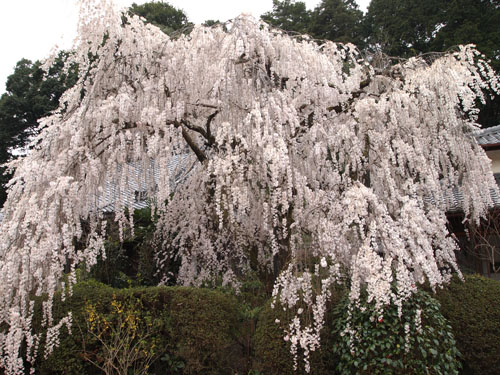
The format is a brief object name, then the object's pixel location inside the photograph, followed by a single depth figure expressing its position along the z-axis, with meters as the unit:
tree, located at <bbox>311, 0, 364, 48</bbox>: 18.33
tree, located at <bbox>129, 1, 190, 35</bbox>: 21.59
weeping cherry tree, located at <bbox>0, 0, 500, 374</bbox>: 3.53
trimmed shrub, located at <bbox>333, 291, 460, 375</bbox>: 3.49
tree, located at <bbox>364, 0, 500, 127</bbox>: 14.32
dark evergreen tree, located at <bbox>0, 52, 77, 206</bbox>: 16.22
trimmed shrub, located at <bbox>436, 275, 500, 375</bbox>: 4.04
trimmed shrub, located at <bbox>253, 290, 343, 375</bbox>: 3.72
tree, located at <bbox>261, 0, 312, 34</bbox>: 19.33
